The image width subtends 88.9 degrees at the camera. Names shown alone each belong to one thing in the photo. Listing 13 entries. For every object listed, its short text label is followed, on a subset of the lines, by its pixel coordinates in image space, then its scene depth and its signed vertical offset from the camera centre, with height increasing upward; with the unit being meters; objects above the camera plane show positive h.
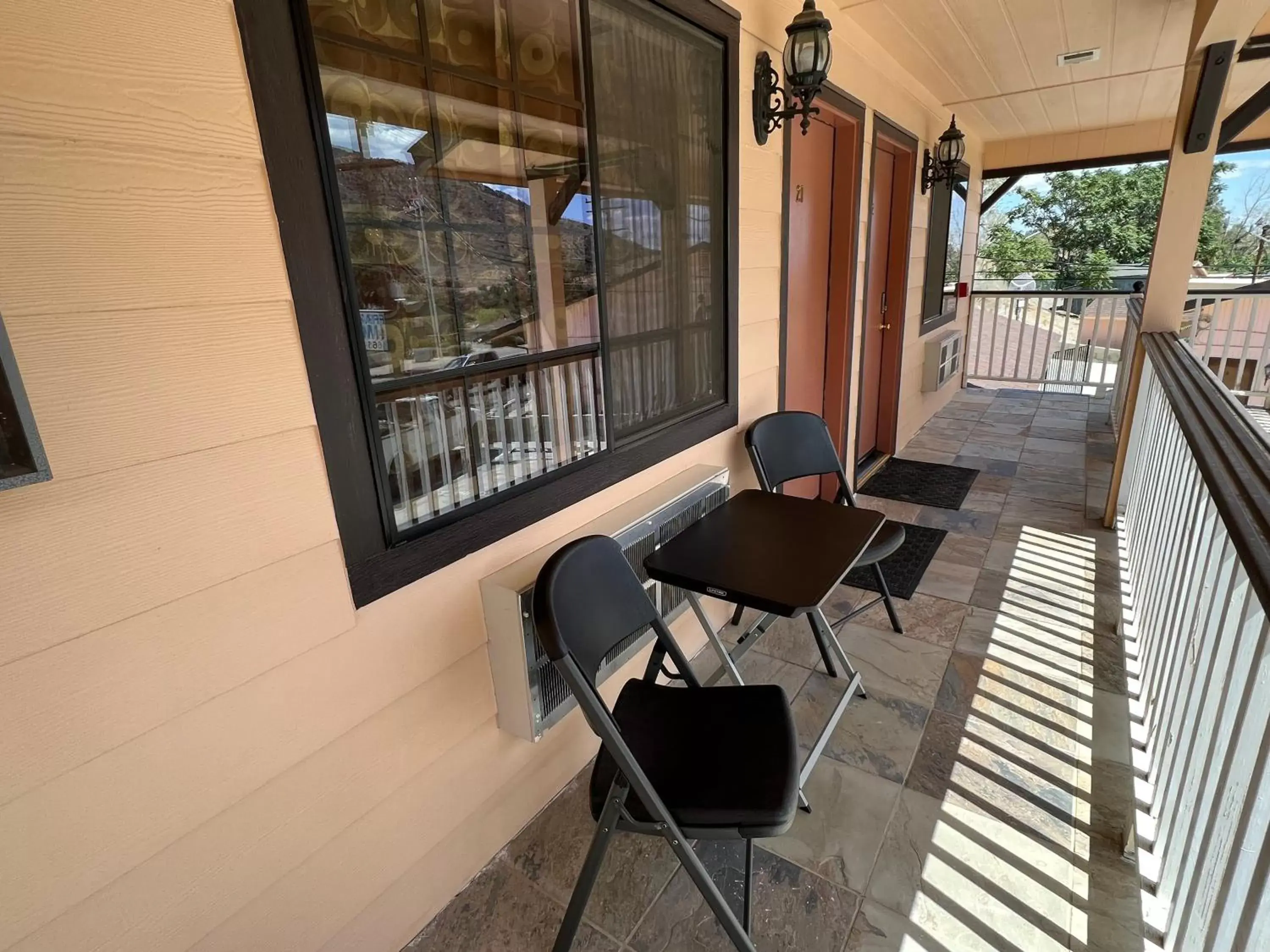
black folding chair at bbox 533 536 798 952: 1.18 -0.93
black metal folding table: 1.56 -0.71
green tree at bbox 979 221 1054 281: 9.60 +0.21
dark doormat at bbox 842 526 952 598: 2.92 -1.34
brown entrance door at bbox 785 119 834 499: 3.00 +0.04
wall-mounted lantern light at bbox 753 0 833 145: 2.00 +0.65
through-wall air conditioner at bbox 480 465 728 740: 1.45 -0.75
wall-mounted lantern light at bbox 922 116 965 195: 4.13 +0.70
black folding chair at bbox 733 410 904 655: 2.45 -0.67
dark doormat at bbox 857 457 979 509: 3.94 -1.31
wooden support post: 2.52 +0.26
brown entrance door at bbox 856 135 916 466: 4.02 -0.14
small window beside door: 4.84 +0.16
